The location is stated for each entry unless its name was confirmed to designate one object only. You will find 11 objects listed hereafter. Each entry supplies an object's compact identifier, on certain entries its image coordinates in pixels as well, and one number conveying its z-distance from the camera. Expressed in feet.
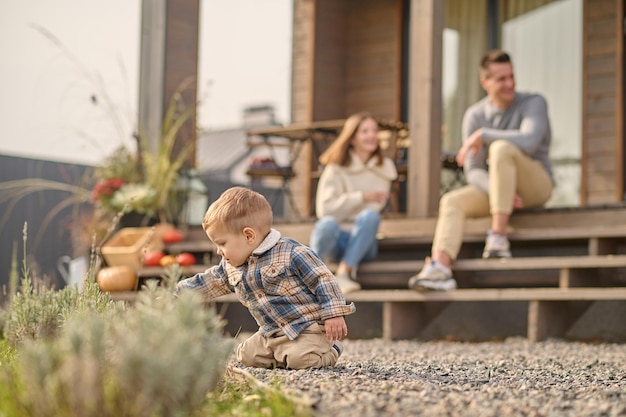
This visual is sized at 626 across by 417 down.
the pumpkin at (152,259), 21.62
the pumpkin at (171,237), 22.61
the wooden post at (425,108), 20.08
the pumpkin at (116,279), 21.15
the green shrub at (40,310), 10.77
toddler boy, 10.52
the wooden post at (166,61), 24.11
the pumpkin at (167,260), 20.82
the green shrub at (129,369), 6.12
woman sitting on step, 18.67
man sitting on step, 17.48
